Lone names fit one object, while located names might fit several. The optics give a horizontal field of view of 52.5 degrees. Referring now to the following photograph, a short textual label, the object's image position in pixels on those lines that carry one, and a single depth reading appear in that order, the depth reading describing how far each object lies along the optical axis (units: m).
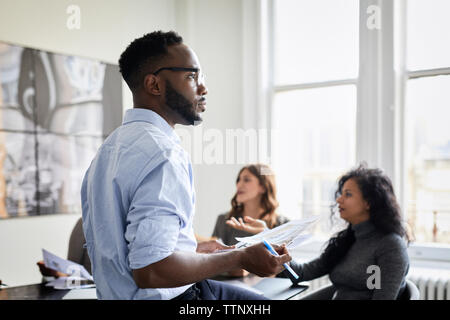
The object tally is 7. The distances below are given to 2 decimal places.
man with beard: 0.97
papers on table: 2.04
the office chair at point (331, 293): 2.12
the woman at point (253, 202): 2.98
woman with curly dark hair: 2.15
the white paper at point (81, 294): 1.88
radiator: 2.84
